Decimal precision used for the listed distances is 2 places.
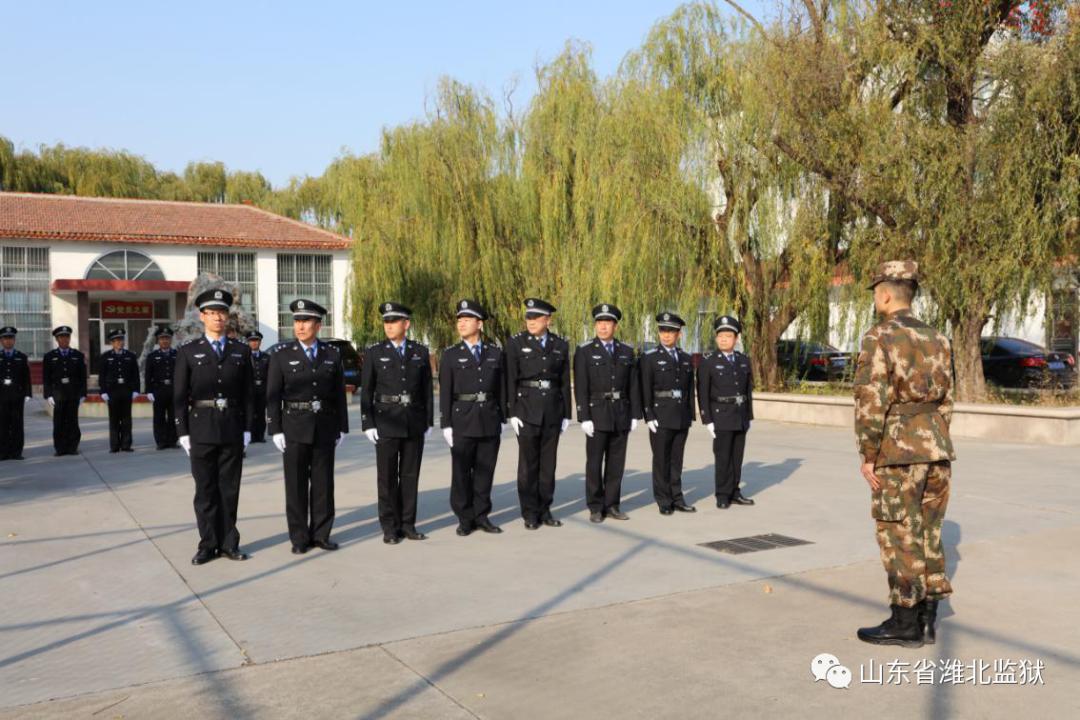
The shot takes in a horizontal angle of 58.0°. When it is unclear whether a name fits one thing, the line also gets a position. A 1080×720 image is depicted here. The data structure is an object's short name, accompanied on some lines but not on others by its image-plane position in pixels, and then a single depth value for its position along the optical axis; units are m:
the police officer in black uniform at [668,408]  8.34
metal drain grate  6.79
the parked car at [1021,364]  21.34
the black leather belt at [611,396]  8.16
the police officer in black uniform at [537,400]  7.81
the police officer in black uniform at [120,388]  13.11
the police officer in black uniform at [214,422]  6.54
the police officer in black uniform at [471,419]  7.50
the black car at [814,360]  18.97
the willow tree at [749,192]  16.98
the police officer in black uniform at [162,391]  13.41
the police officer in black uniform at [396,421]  7.22
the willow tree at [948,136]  13.99
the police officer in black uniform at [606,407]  8.08
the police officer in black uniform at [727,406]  8.66
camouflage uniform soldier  4.54
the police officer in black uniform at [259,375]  7.14
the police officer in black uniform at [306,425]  6.84
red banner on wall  34.56
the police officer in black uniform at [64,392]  12.78
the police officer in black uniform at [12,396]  12.31
